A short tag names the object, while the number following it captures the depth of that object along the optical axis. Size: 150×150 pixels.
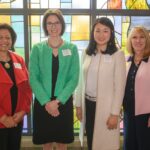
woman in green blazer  2.37
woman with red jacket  2.26
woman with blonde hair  2.40
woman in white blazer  2.33
